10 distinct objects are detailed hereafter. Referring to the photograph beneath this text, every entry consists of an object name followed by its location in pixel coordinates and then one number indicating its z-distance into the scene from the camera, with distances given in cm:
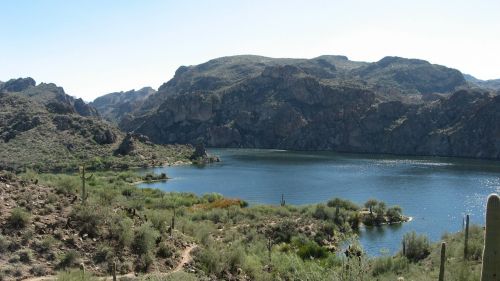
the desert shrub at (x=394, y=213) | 5434
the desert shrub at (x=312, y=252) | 3300
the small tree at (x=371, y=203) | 5741
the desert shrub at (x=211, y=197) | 6253
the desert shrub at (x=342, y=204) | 5697
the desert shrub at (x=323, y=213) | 4866
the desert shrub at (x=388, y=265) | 2653
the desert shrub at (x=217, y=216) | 4350
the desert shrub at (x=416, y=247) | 3165
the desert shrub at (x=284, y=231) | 3844
